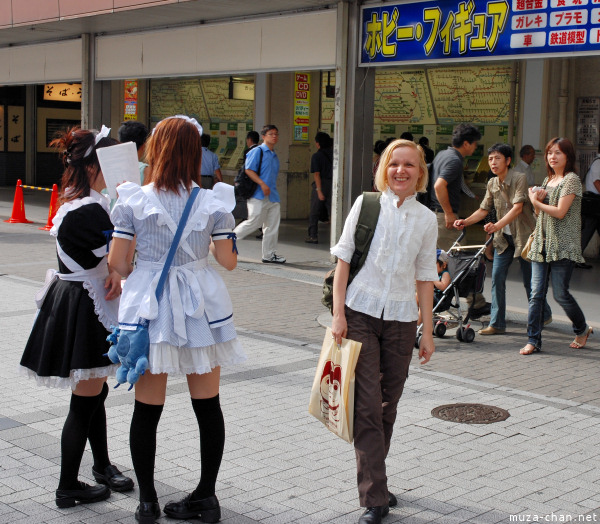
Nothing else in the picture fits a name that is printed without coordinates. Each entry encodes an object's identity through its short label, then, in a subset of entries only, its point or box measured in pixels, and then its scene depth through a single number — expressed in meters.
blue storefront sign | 9.52
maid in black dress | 4.20
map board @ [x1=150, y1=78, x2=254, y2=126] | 19.12
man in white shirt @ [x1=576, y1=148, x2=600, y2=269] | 11.87
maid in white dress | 3.86
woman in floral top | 7.34
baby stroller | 7.97
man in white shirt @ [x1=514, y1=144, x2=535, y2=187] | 12.62
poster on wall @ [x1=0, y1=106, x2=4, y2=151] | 26.62
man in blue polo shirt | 12.32
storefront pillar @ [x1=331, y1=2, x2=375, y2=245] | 12.00
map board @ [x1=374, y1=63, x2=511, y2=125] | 14.45
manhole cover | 5.69
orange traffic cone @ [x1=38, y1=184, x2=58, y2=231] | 15.35
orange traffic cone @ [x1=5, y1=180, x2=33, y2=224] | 17.19
